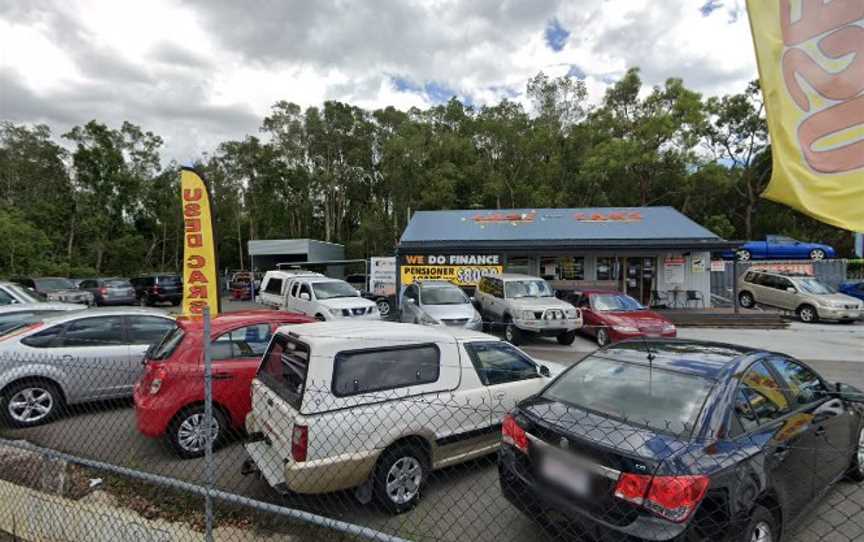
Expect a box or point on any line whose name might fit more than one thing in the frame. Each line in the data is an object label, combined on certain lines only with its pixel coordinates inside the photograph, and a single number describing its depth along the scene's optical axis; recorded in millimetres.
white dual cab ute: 12016
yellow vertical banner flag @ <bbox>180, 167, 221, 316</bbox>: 6465
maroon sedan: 10414
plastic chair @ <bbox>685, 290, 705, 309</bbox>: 18781
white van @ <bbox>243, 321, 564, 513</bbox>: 3281
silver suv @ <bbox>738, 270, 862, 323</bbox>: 15250
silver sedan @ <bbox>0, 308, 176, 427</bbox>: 5480
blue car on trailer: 22344
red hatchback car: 4480
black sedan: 2320
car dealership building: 18500
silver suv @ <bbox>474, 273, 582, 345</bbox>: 10812
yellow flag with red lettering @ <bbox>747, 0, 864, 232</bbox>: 2564
